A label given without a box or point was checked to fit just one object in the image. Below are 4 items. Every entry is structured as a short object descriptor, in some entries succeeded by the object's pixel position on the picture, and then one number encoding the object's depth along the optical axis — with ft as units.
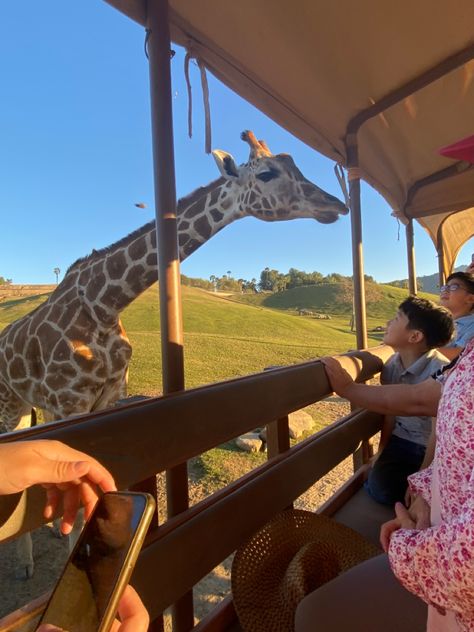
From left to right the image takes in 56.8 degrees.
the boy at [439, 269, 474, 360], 9.32
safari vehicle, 2.96
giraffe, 9.98
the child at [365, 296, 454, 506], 6.48
